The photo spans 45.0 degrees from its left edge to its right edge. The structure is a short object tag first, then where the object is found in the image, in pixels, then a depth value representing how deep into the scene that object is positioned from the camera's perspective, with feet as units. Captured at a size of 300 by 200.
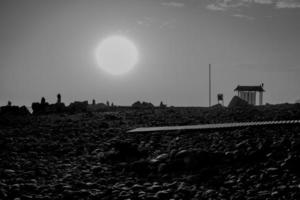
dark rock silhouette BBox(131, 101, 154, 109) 140.71
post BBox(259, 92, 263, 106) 152.15
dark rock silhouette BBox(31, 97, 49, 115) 111.24
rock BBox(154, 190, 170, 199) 20.81
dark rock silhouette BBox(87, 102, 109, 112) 125.49
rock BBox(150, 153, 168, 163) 28.25
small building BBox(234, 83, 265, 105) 152.87
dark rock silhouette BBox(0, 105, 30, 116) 99.40
